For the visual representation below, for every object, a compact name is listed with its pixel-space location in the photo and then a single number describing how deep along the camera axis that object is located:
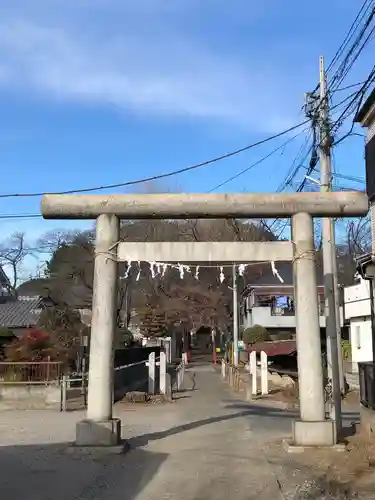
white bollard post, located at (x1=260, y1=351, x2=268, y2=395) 19.81
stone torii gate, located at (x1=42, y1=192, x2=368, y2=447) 9.83
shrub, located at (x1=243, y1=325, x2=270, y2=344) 43.69
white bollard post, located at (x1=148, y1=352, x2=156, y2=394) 20.25
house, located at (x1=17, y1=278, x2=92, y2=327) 53.59
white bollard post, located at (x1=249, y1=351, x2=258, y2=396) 19.59
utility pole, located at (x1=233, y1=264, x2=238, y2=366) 36.34
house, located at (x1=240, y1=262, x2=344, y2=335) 51.69
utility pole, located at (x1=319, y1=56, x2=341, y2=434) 11.78
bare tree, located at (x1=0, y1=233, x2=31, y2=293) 79.88
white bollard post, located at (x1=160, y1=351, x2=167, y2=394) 19.78
